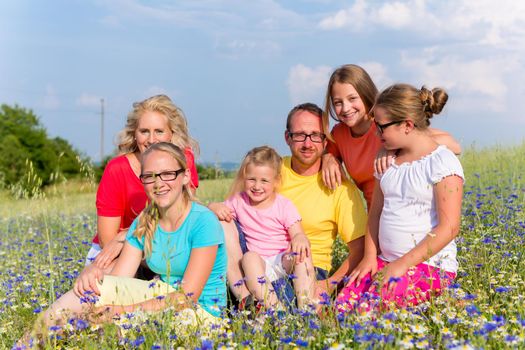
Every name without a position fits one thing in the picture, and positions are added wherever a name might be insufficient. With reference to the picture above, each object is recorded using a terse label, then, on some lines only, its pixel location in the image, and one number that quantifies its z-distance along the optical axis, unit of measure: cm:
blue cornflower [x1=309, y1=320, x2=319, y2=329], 310
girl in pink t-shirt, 462
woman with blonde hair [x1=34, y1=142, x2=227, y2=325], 380
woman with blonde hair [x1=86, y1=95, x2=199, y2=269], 492
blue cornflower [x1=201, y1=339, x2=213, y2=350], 277
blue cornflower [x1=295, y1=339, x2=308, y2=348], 273
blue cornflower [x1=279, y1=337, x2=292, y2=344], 286
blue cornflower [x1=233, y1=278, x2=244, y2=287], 390
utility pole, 6022
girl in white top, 402
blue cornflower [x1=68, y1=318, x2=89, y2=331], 331
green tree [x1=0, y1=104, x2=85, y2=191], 3475
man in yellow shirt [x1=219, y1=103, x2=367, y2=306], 487
